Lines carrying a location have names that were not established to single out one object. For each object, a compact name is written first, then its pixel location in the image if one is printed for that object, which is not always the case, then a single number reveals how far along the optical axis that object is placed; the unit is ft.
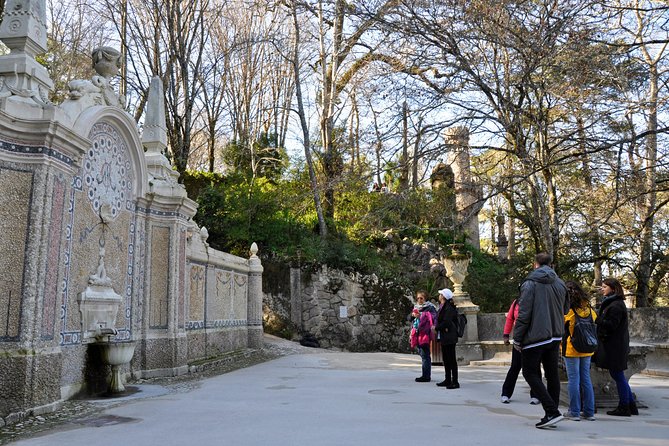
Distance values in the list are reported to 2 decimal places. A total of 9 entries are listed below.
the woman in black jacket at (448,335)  25.85
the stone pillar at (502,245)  96.01
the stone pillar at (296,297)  63.67
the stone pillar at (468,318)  41.78
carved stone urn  44.98
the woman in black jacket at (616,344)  19.20
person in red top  21.62
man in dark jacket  16.72
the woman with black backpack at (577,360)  18.17
